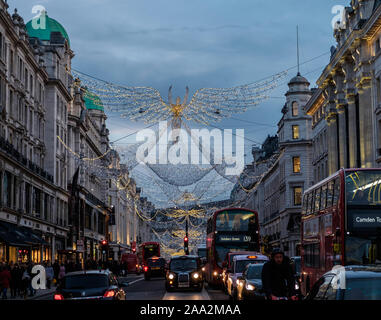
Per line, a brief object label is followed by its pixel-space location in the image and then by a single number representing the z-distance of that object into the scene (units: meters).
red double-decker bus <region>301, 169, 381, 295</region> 19.56
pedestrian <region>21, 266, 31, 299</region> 33.16
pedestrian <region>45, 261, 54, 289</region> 42.51
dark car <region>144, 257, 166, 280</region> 60.67
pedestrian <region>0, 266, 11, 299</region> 30.48
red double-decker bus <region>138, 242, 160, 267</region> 81.12
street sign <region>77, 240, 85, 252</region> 49.66
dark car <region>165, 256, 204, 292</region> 35.12
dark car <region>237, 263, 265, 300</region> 20.78
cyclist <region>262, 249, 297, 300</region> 13.13
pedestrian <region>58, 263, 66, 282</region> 41.94
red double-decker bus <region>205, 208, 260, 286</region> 37.25
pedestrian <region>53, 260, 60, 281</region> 46.91
